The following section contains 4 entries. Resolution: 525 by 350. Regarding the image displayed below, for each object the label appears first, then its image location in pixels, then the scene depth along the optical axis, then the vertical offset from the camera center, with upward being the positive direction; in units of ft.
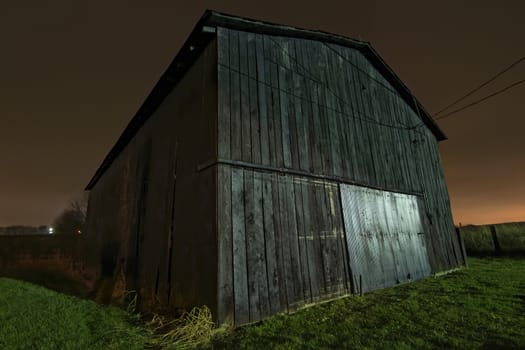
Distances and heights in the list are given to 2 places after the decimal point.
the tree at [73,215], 138.37 +21.38
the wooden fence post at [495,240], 45.18 -1.61
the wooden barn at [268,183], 14.49 +4.34
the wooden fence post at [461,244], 33.27 -1.47
